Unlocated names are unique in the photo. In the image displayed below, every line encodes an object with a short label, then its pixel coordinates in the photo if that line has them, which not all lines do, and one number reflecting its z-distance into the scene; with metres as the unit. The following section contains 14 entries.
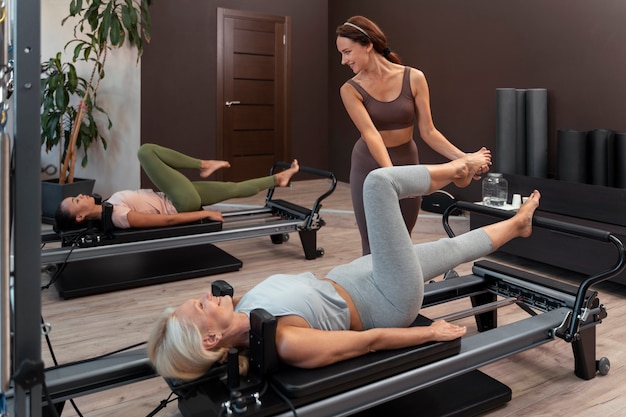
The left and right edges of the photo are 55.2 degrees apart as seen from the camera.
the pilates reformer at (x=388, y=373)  1.48
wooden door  5.93
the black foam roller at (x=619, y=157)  3.39
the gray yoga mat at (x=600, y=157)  3.48
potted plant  4.62
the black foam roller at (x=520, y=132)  4.02
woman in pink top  3.16
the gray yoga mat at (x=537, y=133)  3.93
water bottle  3.86
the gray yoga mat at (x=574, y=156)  3.60
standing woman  2.26
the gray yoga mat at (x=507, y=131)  4.01
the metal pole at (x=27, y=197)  1.10
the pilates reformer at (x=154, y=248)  3.00
